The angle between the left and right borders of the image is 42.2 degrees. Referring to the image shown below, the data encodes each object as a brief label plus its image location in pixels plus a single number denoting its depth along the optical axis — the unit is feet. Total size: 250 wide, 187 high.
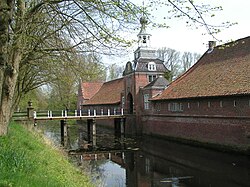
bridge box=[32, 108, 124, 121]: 99.03
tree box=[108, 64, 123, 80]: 226.60
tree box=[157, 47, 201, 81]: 189.47
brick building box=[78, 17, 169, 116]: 104.47
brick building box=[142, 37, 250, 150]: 57.06
